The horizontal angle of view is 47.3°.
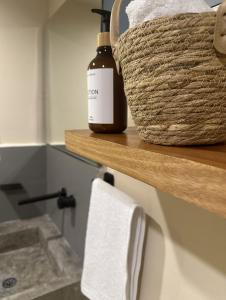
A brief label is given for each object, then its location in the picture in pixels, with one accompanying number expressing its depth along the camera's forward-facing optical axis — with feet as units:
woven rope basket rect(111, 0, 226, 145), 0.80
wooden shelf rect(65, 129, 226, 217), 0.61
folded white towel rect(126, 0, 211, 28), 0.85
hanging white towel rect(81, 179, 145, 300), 1.78
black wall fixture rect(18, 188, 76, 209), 3.33
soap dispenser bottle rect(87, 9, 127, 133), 1.38
